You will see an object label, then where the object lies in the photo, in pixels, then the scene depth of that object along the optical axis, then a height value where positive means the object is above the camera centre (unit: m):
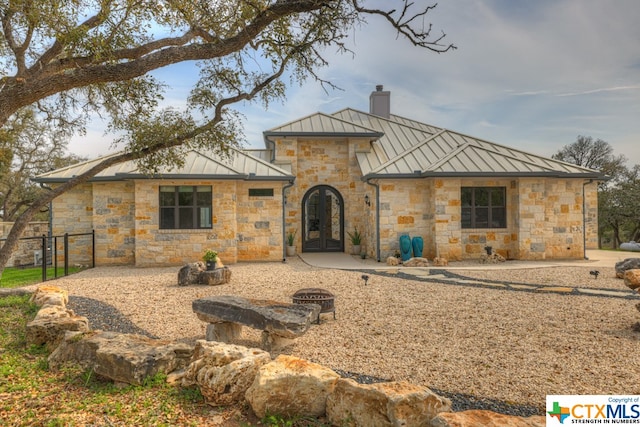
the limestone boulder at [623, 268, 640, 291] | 6.55 -1.19
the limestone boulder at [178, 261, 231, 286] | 8.87 -1.49
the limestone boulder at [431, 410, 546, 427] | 2.40 -1.41
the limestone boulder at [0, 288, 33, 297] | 6.80 -1.44
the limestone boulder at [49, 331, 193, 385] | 3.44 -1.42
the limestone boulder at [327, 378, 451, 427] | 2.63 -1.45
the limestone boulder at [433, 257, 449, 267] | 11.46 -1.49
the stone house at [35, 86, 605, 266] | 11.88 +0.33
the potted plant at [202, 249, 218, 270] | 9.09 -1.09
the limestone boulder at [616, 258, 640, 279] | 9.16 -1.31
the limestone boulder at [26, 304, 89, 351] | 4.41 -1.39
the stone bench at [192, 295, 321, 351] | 4.22 -1.26
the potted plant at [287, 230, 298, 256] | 13.98 -1.13
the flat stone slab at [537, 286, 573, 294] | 7.59 -1.61
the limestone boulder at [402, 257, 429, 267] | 11.46 -1.50
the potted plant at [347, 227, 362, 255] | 14.21 -1.04
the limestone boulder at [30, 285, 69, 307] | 5.73 -1.34
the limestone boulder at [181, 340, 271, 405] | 3.14 -1.42
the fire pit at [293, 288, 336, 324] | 5.80 -1.36
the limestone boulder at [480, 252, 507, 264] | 11.92 -1.46
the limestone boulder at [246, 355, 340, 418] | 2.96 -1.48
